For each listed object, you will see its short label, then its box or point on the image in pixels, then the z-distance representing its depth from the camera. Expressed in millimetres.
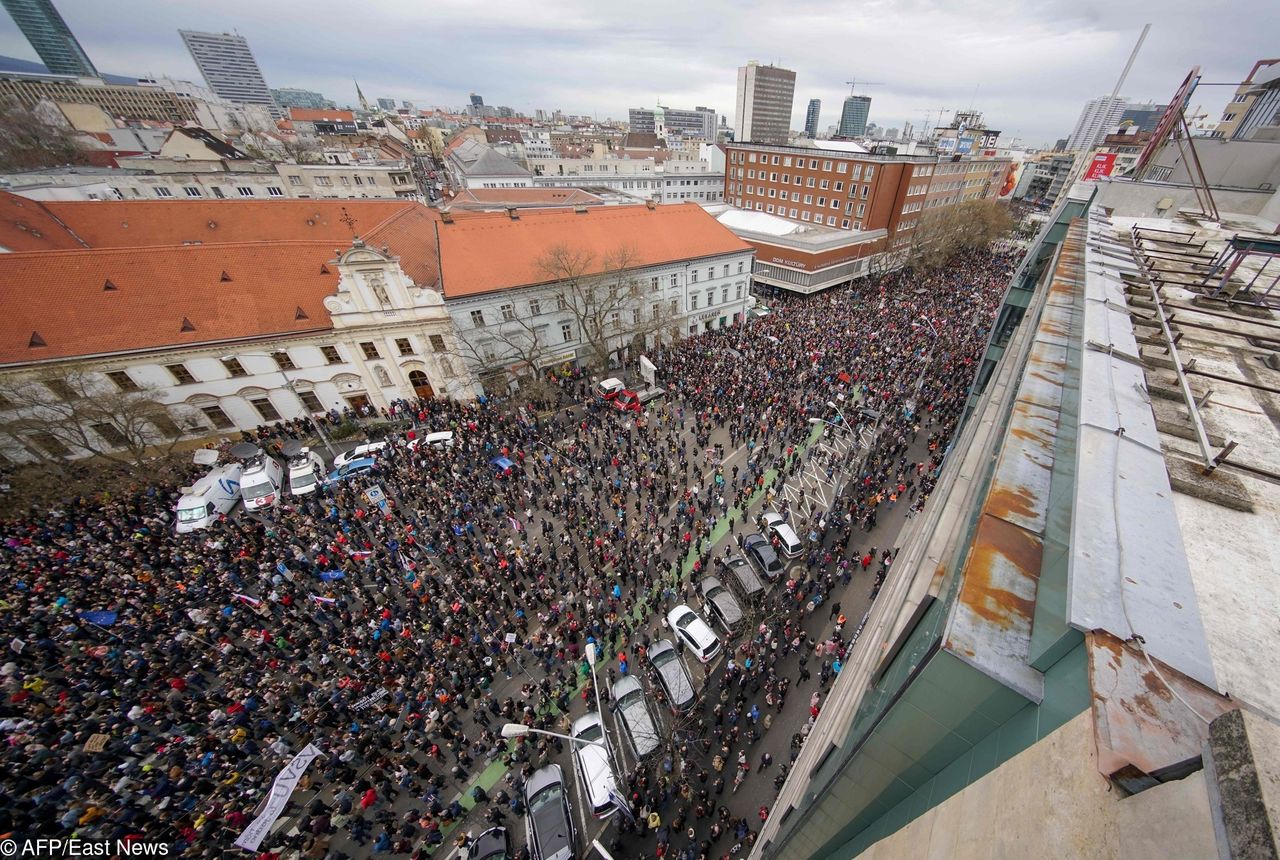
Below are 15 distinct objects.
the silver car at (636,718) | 12633
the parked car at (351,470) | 22906
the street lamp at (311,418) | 25652
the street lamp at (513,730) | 9594
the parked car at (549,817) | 10719
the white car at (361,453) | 23938
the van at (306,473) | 21938
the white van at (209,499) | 20141
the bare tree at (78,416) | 21047
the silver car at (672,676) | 13500
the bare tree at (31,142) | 56781
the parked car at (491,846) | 10531
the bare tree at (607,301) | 29500
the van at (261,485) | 21188
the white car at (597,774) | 11516
